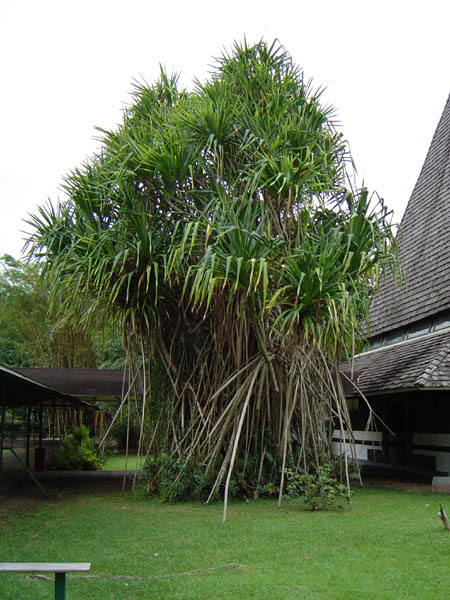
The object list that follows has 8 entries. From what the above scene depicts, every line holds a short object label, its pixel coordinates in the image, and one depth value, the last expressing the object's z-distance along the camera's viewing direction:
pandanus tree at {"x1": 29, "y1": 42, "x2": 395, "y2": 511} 8.73
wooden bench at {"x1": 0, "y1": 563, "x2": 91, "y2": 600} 3.56
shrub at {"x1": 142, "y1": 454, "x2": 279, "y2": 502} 9.42
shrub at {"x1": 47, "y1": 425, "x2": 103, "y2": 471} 15.70
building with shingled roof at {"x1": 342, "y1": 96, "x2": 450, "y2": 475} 10.85
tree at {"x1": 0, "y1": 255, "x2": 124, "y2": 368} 21.91
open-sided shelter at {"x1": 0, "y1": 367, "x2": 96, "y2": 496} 7.35
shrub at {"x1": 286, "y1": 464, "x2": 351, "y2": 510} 8.30
